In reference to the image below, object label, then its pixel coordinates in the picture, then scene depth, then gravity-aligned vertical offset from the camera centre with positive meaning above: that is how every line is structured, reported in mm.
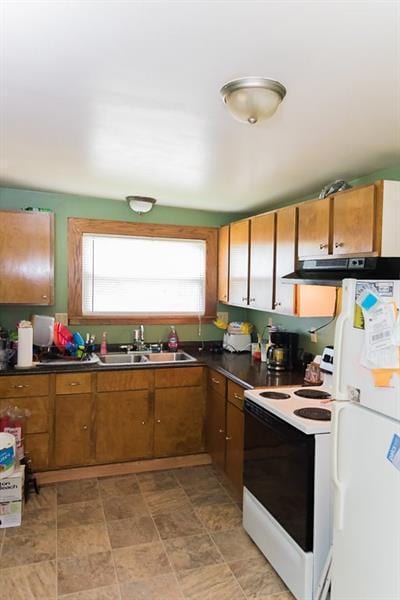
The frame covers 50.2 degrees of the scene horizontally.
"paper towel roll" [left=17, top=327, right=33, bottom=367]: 3256 -448
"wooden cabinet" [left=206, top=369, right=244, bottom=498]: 2977 -1033
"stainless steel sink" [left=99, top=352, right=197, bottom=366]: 3879 -623
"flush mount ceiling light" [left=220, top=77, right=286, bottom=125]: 1646 +771
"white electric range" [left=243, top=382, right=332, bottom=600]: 2014 -983
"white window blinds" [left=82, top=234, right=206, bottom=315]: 4000 +146
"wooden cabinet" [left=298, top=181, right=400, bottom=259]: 2203 +397
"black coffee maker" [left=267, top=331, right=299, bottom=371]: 3350 -469
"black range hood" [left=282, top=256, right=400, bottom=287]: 1959 +113
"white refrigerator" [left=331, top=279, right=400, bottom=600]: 1450 -566
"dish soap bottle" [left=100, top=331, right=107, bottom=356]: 3916 -519
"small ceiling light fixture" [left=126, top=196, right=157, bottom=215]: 3705 +760
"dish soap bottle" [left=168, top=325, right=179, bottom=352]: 4133 -495
